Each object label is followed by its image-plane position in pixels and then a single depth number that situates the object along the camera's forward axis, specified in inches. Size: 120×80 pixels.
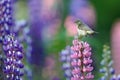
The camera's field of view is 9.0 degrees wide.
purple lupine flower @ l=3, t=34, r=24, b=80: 160.8
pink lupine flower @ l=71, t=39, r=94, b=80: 152.2
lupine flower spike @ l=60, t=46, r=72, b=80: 191.6
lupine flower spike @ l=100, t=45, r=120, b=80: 182.5
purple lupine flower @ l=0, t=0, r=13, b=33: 172.7
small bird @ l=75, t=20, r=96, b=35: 160.6
